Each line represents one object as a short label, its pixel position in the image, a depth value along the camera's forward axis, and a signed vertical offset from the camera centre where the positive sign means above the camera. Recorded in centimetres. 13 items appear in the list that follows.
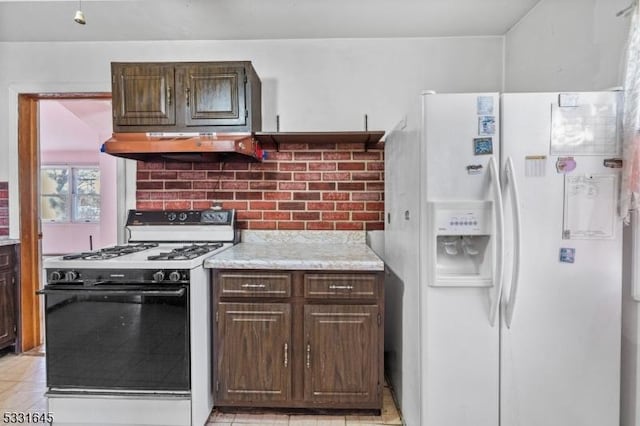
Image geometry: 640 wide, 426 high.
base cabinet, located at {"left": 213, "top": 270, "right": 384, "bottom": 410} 182 -69
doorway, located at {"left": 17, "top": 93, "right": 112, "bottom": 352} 267 -3
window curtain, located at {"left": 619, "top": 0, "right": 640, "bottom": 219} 139 +32
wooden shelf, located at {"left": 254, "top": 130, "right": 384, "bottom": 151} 226 +47
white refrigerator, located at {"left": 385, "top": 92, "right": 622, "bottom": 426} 145 -23
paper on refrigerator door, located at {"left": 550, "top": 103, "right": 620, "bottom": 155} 145 +32
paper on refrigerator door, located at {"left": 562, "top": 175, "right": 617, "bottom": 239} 146 +0
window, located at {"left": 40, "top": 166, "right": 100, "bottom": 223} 529 +18
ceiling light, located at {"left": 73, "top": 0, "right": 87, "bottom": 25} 179 +97
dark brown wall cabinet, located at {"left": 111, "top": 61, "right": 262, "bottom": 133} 216 +69
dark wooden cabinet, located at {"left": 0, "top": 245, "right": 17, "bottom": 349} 253 -67
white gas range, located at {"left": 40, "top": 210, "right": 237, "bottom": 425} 169 -66
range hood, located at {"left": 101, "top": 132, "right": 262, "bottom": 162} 207 +37
